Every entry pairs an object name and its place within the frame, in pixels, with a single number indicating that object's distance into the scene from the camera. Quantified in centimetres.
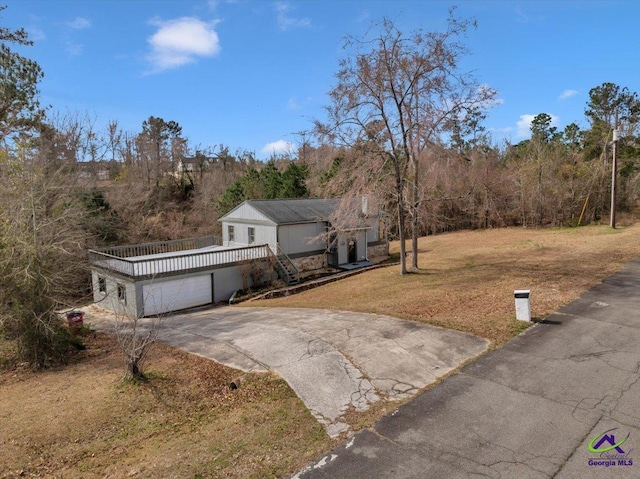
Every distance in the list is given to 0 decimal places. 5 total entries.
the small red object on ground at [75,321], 1086
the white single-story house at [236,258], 1767
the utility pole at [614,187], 2530
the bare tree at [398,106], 1562
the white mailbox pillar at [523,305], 923
